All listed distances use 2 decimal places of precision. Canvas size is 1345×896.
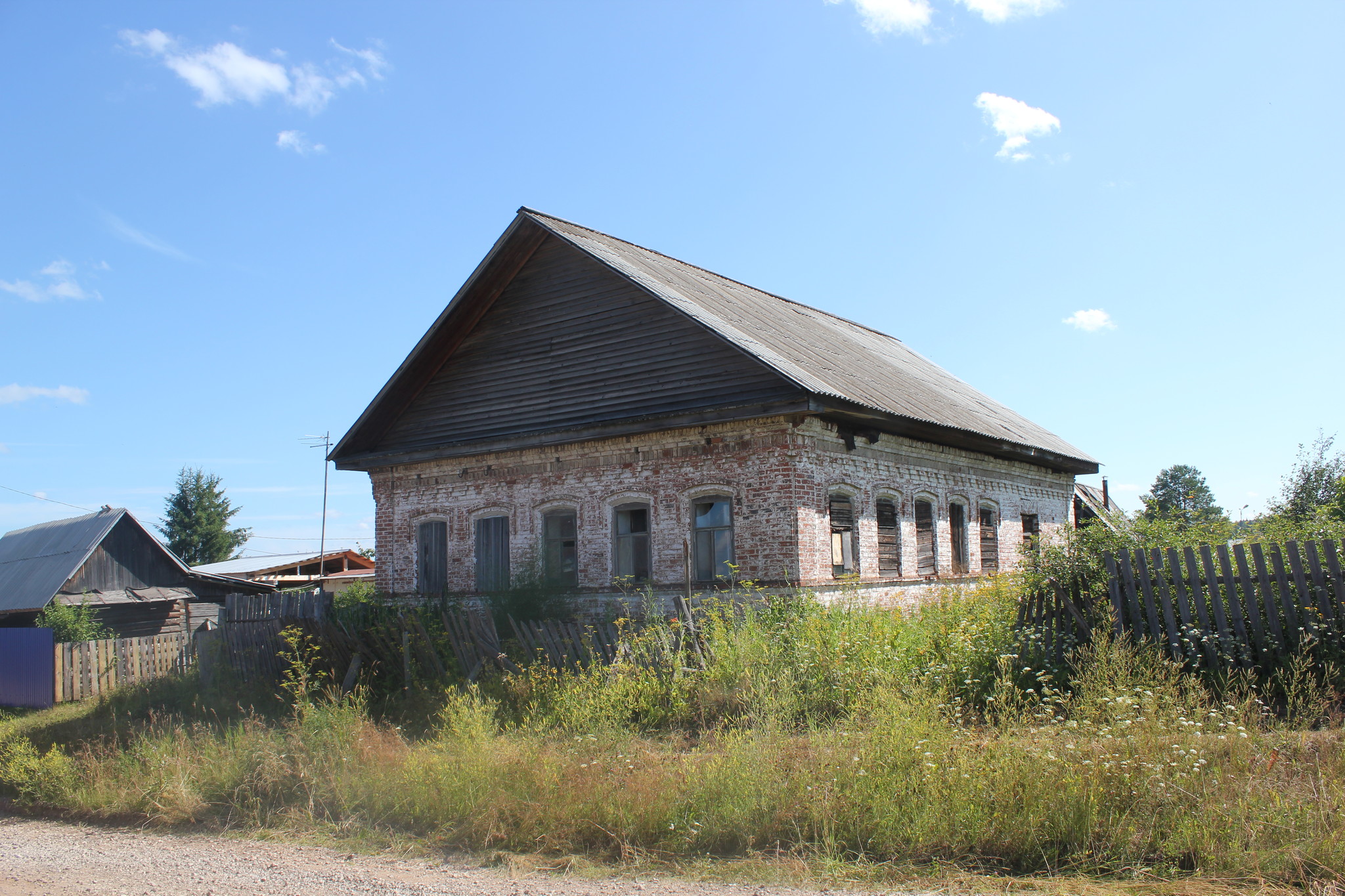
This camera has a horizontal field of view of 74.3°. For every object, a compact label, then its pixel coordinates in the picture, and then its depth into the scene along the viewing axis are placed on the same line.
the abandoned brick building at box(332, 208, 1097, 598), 12.36
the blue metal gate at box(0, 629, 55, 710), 15.14
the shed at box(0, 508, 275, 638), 19.78
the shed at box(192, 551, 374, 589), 31.70
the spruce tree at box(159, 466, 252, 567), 47.66
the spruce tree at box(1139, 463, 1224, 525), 50.58
